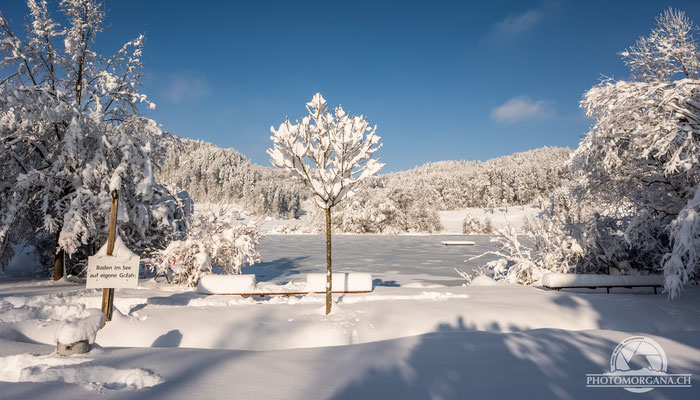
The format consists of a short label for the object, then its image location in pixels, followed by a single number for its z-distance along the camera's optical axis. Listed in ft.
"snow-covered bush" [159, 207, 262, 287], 35.81
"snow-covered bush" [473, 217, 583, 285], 39.58
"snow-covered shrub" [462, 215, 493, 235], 204.64
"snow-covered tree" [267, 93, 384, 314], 21.58
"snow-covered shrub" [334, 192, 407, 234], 195.83
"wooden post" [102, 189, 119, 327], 19.04
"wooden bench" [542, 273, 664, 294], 31.89
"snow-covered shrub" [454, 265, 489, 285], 42.57
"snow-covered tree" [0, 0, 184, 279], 33.47
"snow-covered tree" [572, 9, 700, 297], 25.08
